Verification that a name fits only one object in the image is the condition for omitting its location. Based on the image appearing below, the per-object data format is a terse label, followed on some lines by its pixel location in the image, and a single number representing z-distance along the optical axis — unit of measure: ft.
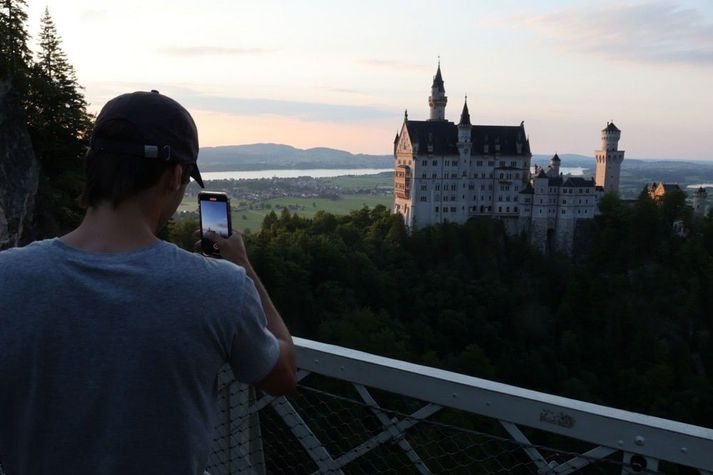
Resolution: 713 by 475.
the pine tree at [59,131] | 77.71
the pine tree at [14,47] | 80.79
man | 4.79
